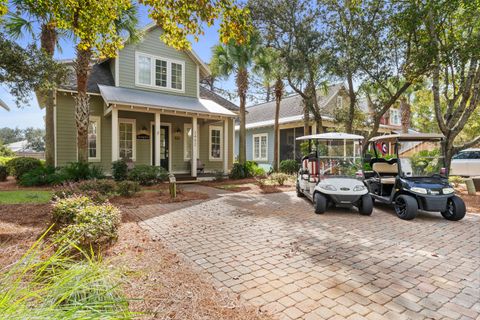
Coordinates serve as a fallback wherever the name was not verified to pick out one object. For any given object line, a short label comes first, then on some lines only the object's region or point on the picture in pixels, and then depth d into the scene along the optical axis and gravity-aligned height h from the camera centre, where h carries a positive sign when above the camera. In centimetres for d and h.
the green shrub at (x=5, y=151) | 2797 +74
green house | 1199 +217
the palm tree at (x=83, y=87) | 1002 +276
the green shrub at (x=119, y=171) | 1098 -54
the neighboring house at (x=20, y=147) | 4903 +222
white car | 1548 -35
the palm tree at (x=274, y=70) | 1386 +485
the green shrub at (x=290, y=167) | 1641 -58
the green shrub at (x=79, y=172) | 1003 -54
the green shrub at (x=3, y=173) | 1233 -68
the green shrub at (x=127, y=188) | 856 -99
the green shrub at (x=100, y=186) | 738 -82
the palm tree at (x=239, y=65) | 1427 +521
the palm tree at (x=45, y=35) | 941 +475
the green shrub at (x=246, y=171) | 1433 -72
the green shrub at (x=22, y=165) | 1152 -30
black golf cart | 620 -54
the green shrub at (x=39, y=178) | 1025 -77
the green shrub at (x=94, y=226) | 375 -100
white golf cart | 659 -45
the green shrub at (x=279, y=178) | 1212 -95
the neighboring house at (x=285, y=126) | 1828 +235
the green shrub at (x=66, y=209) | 425 -84
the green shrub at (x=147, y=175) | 1104 -71
